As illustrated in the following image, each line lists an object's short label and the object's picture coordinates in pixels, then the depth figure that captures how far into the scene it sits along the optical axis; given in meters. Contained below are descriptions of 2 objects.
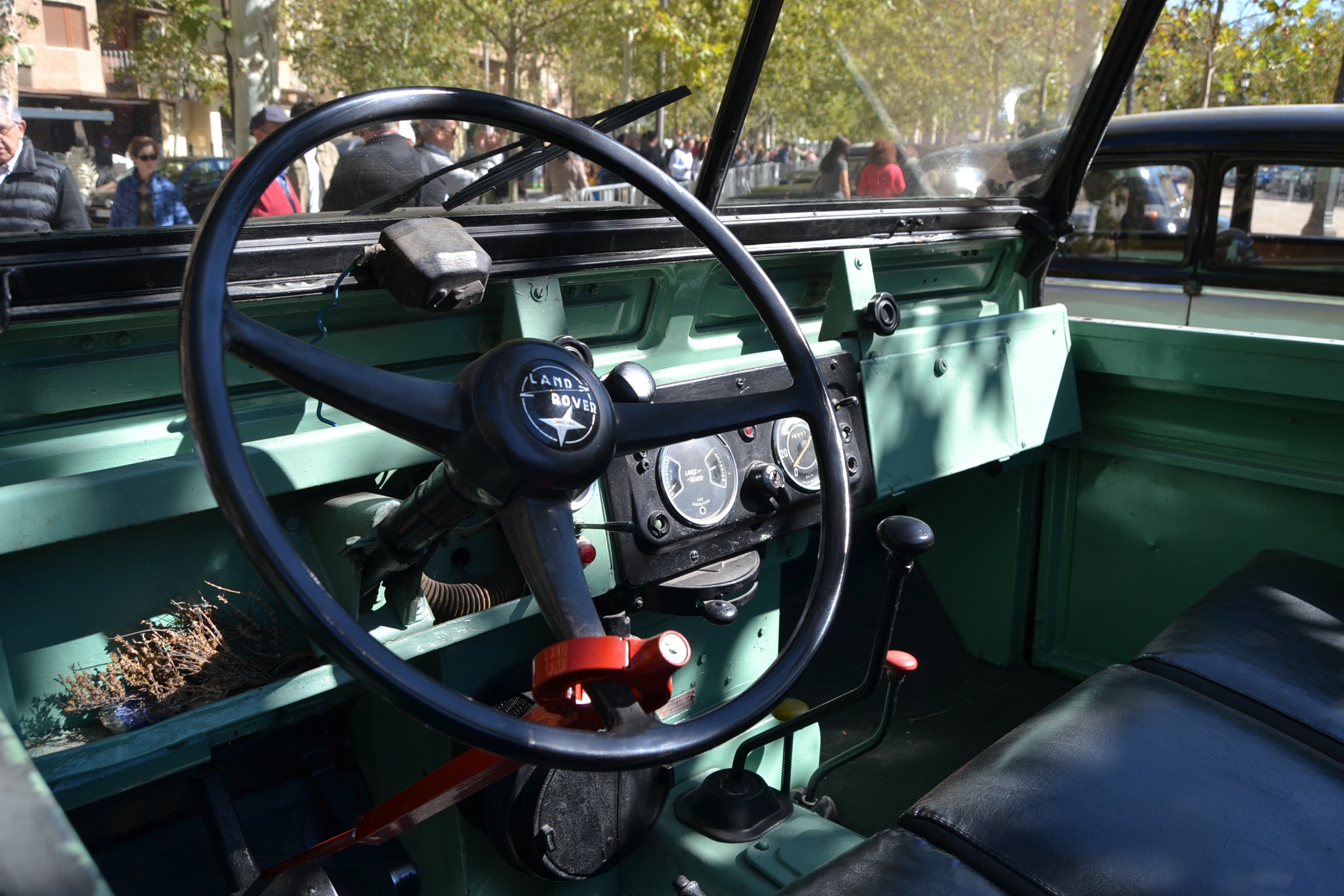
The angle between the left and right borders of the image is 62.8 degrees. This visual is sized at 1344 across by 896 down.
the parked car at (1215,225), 4.68
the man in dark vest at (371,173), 1.64
